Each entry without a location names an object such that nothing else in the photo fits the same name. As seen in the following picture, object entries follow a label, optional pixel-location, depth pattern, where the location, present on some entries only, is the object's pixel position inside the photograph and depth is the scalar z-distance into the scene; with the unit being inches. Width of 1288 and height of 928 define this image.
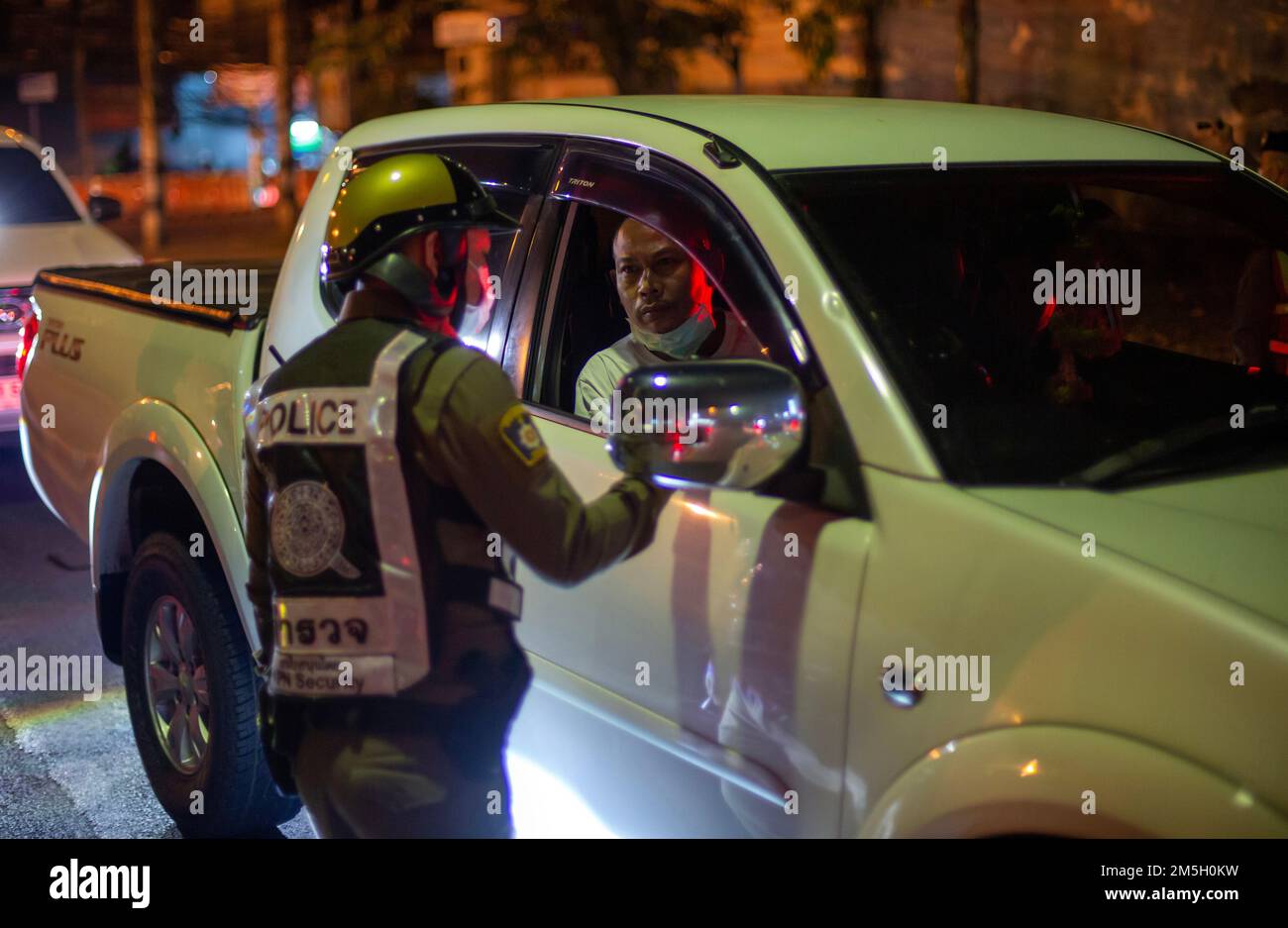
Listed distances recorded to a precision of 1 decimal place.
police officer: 91.0
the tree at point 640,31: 639.8
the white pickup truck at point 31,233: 330.3
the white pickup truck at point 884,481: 81.4
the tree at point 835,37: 529.7
